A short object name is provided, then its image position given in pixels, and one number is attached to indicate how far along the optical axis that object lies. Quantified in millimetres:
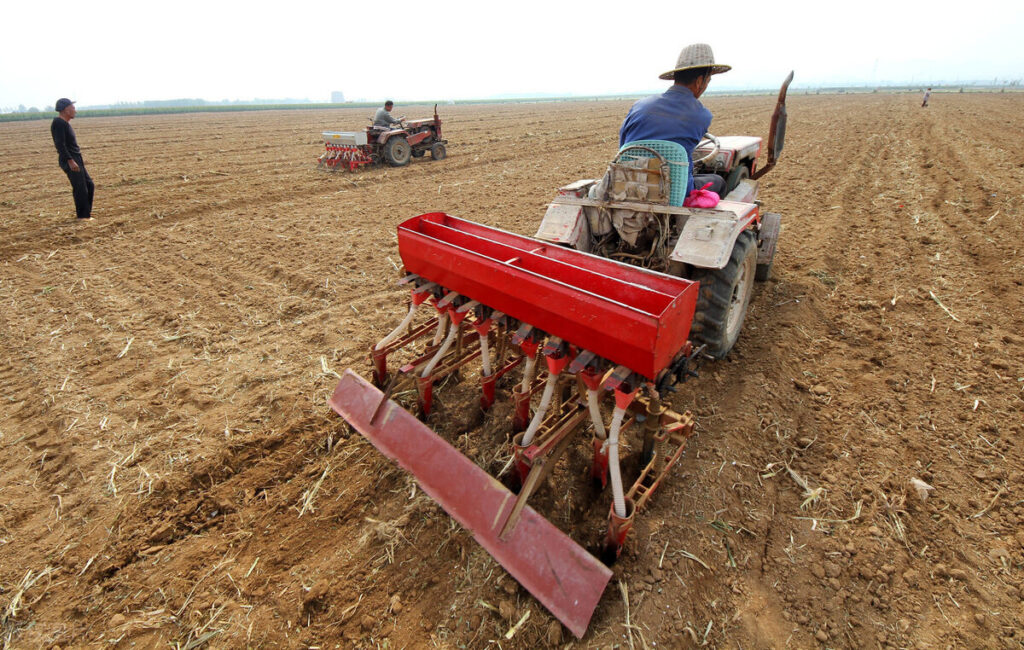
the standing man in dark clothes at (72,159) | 7398
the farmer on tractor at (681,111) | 3121
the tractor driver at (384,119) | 12375
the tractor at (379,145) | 11820
